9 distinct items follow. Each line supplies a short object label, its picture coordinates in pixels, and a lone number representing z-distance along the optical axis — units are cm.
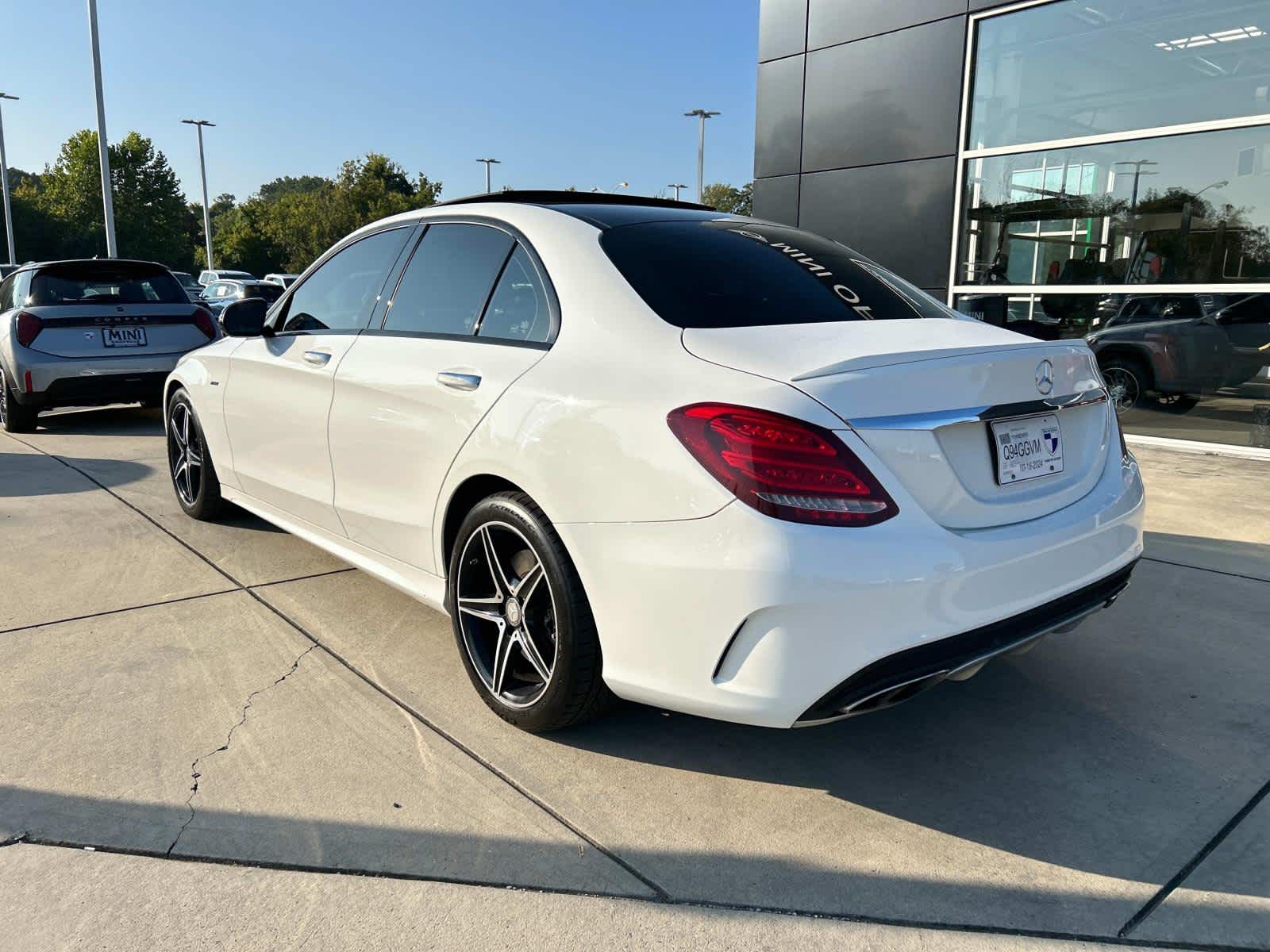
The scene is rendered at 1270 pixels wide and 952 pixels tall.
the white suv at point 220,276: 3111
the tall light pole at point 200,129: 5331
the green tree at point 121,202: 6078
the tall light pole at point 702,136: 4919
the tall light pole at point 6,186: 4756
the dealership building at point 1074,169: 773
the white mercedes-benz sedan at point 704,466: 212
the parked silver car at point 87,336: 799
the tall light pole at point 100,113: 2327
